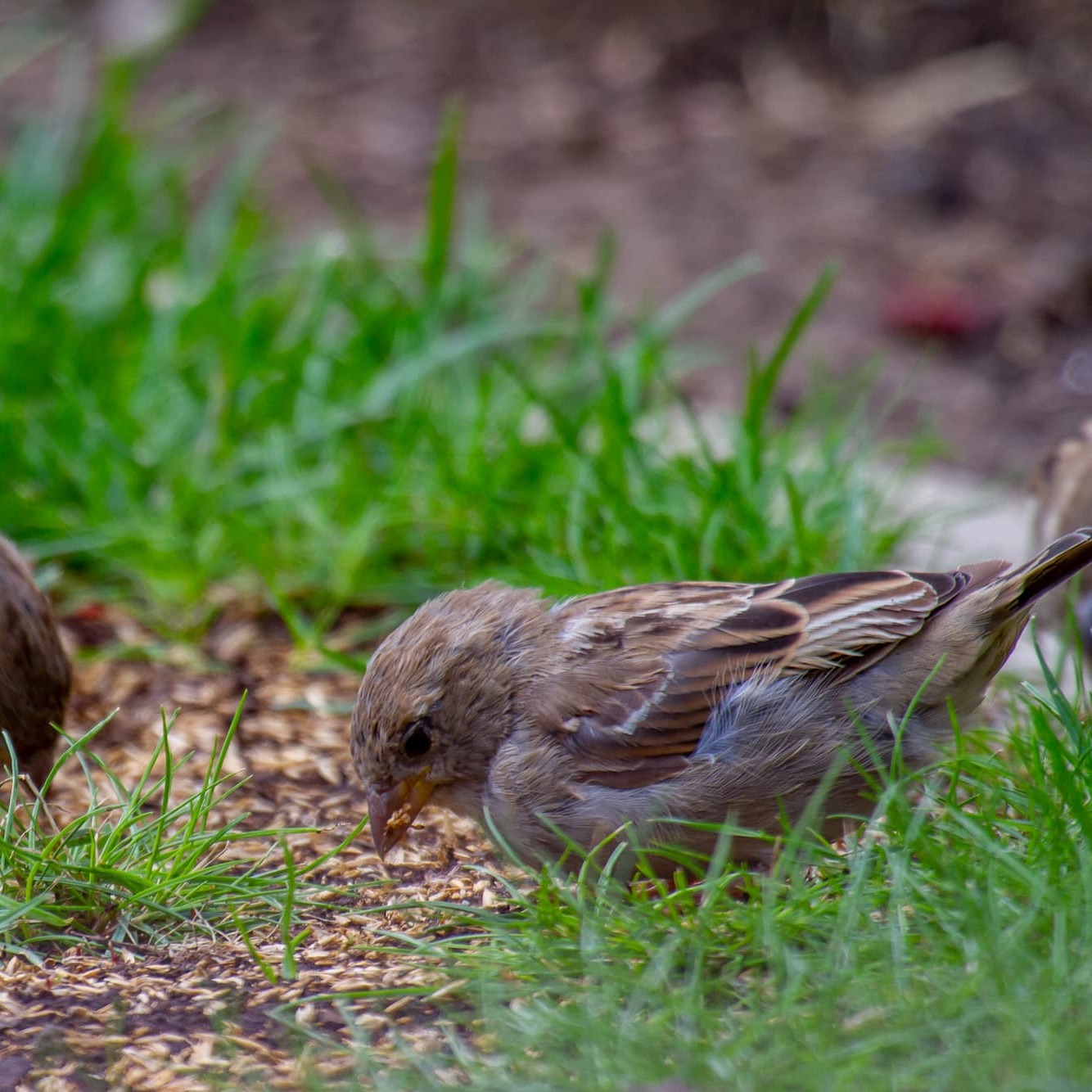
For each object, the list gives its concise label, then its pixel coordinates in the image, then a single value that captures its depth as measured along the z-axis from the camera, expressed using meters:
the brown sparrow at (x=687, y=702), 7.20
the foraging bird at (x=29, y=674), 7.96
